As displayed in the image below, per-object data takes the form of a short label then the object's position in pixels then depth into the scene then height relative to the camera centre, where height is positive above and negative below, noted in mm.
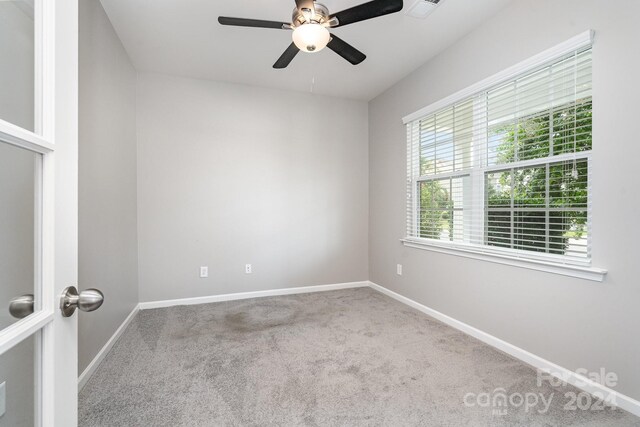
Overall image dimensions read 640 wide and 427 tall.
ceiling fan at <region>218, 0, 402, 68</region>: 1789 +1210
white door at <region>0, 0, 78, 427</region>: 590 +3
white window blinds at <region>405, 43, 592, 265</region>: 1914 +367
